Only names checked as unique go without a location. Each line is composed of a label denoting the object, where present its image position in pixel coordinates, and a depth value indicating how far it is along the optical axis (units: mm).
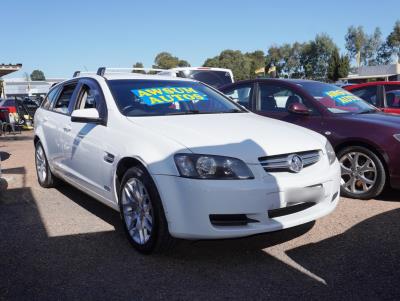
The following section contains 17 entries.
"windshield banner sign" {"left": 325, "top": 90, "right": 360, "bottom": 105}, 6055
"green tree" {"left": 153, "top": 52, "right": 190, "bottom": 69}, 95625
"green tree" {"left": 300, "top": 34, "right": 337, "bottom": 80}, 84000
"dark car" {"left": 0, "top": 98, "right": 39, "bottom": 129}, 16778
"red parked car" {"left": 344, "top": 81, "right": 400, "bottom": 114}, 7656
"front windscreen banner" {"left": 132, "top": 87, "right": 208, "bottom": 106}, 4496
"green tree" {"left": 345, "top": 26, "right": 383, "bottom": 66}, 101375
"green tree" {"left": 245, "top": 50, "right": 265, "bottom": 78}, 88944
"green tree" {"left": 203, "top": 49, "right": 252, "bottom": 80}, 85875
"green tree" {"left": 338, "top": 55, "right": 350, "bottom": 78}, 62519
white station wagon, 3277
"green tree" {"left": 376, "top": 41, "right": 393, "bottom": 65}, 103738
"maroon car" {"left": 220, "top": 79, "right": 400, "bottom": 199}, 5133
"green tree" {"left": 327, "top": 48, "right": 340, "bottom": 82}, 62906
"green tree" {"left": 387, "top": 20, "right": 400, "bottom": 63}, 97375
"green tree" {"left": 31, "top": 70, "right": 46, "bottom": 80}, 162500
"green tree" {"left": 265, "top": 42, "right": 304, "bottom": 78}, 92131
